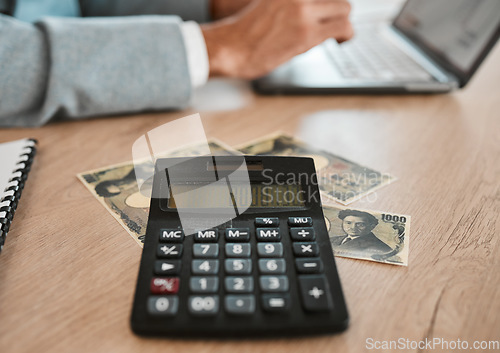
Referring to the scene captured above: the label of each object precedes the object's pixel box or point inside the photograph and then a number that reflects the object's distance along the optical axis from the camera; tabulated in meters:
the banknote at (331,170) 0.41
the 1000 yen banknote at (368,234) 0.33
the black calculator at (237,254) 0.26
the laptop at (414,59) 0.62
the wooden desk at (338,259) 0.26
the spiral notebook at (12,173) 0.34
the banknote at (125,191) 0.36
